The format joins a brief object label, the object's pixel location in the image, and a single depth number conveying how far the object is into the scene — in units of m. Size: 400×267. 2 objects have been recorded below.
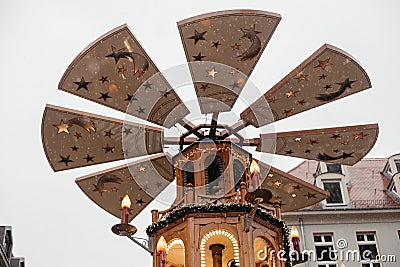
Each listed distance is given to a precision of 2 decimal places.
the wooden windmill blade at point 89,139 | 9.71
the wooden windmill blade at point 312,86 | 9.02
